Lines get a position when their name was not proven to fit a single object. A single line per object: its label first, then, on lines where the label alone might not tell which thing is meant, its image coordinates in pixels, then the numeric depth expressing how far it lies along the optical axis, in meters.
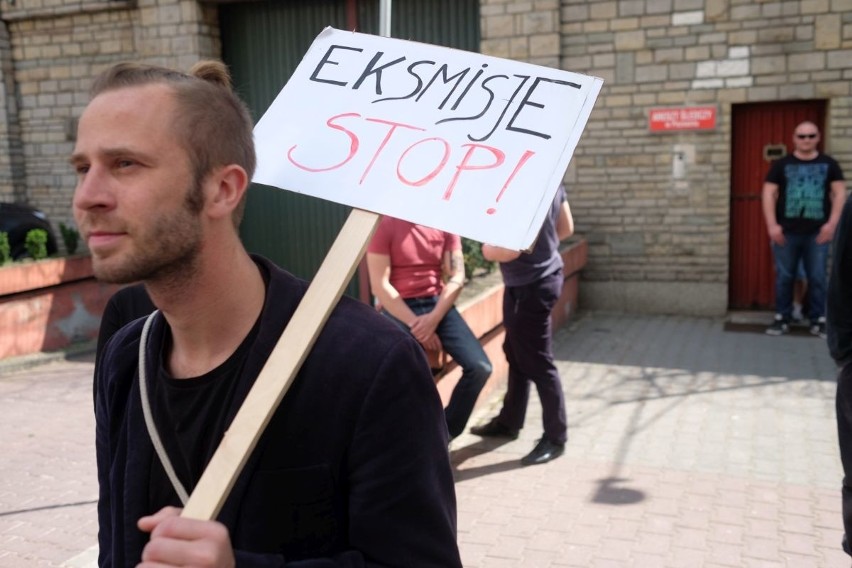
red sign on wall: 9.77
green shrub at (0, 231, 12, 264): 9.04
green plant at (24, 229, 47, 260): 9.48
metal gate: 11.55
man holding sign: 1.45
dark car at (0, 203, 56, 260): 10.21
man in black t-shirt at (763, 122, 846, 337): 8.84
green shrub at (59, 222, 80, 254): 10.10
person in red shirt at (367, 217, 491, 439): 4.82
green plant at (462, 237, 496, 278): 8.22
